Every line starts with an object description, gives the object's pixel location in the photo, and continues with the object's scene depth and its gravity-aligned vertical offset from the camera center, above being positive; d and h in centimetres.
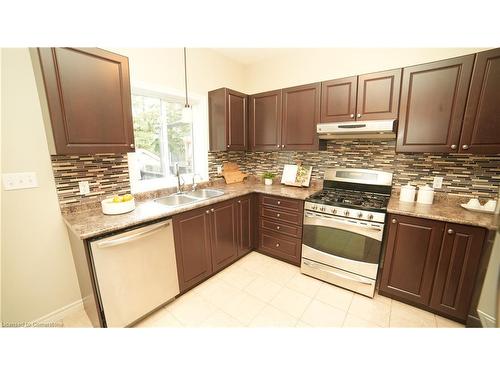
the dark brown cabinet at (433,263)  150 -92
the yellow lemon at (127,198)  164 -41
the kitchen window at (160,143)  213 +5
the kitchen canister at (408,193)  190 -42
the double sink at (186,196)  219 -56
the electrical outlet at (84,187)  166 -33
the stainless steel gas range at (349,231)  184 -80
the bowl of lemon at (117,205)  156 -45
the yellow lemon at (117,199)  159 -41
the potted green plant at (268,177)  284 -42
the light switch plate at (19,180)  136 -23
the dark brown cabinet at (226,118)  256 +39
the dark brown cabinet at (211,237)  184 -93
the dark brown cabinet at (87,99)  127 +34
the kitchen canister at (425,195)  182 -42
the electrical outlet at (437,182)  197 -33
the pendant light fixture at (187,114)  203 +34
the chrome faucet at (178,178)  229 -35
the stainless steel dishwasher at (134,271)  135 -92
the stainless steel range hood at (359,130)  186 +18
